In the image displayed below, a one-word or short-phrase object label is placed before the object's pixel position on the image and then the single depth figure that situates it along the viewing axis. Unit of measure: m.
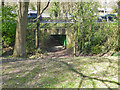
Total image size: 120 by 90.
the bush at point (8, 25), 11.73
